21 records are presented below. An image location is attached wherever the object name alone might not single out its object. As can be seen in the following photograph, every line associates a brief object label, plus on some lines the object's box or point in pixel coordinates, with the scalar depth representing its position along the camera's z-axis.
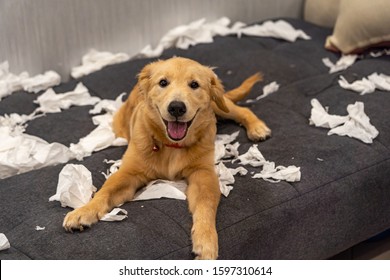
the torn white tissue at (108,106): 2.69
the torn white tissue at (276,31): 3.46
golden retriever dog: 1.89
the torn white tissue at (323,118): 2.39
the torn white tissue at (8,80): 2.89
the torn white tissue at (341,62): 3.09
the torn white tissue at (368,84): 2.62
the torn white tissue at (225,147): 2.23
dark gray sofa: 1.71
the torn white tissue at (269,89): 2.85
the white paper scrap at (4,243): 1.68
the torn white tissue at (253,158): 2.14
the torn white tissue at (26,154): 2.22
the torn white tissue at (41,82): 2.96
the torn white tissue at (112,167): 2.13
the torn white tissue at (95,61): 3.16
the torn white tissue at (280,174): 2.02
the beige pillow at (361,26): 2.91
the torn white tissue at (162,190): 1.92
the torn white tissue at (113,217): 1.78
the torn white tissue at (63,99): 2.78
